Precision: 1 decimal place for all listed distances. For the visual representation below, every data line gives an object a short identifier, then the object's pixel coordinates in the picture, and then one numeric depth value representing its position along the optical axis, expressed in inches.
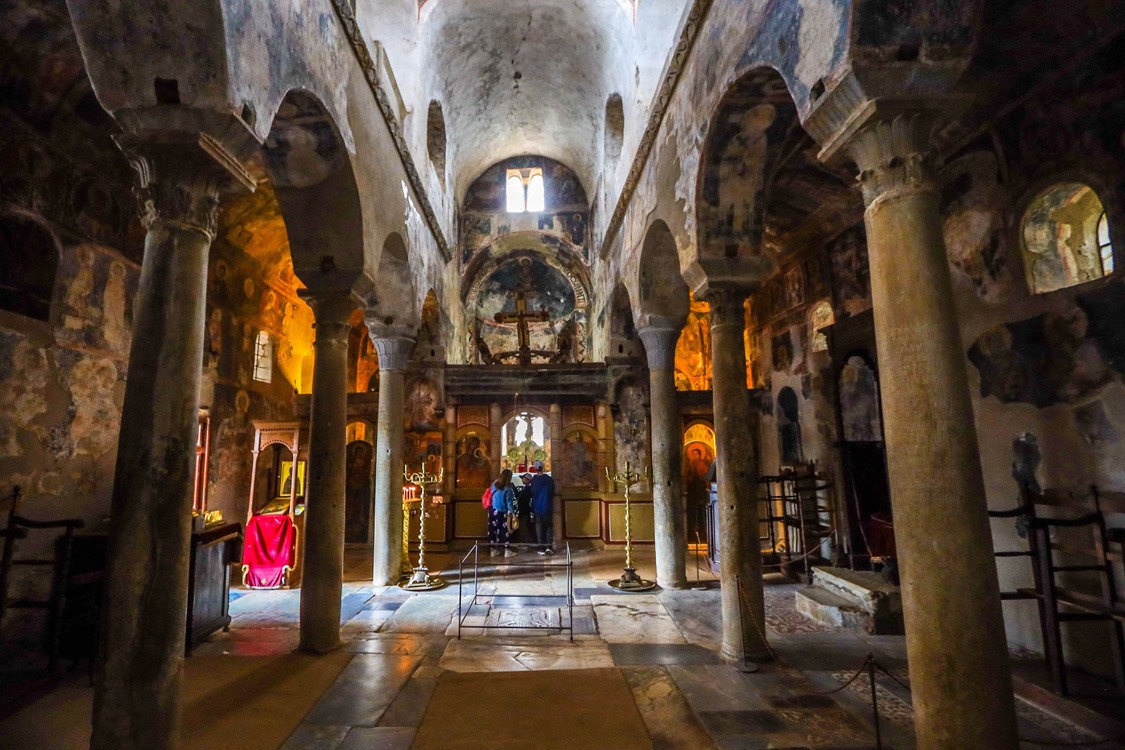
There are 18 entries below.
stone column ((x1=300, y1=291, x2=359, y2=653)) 237.8
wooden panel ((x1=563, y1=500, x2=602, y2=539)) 524.1
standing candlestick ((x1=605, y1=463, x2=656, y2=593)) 343.7
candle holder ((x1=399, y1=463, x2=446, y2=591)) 351.3
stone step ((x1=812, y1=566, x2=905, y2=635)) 248.1
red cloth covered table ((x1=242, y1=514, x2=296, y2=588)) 363.9
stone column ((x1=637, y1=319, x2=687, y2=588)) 351.9
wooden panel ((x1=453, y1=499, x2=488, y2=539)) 523.8
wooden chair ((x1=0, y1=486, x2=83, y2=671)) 195.0
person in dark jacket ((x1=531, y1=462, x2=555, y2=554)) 470.3
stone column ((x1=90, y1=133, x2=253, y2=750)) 127.9
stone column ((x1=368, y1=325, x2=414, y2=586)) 364.5
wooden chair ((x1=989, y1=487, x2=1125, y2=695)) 174.7
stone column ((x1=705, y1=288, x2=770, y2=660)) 221.3
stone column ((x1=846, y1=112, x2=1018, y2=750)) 116.5
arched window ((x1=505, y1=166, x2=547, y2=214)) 757.9
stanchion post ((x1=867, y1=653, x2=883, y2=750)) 134.2
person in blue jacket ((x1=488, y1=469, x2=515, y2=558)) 449.4
